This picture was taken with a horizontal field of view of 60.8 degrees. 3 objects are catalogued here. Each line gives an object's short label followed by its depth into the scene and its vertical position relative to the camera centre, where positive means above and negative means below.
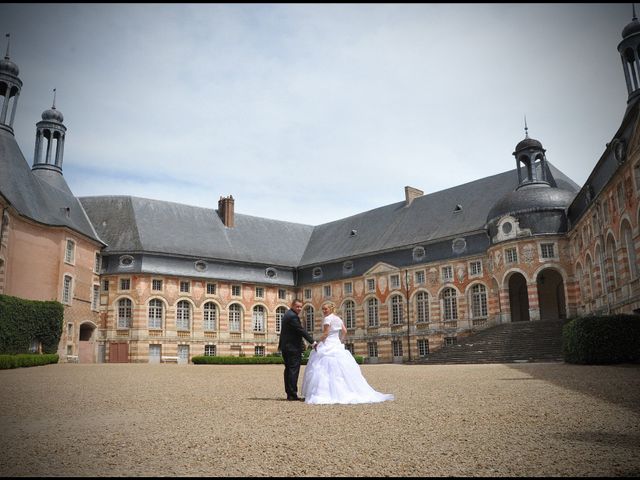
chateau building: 24.44 +4.44
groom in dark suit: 8.73 -0.05
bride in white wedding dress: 8.22 -0.53
